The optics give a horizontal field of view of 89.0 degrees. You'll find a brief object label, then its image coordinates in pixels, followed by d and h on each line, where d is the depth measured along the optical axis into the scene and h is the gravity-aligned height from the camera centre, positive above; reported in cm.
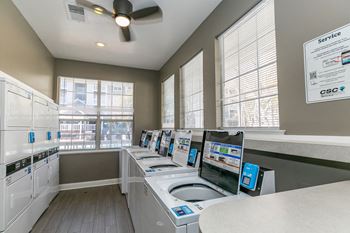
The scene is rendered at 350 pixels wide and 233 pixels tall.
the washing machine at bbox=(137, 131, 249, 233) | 91 -46
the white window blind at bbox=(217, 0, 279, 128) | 161 +53
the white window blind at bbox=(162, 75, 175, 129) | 382 +45
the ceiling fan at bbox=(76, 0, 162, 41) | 199 +130
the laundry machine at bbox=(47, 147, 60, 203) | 292 -85
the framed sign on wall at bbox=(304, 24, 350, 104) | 103 +35
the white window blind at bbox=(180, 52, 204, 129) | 276 +51
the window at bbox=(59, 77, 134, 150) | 398 +25
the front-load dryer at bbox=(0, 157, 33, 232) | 155 -68
